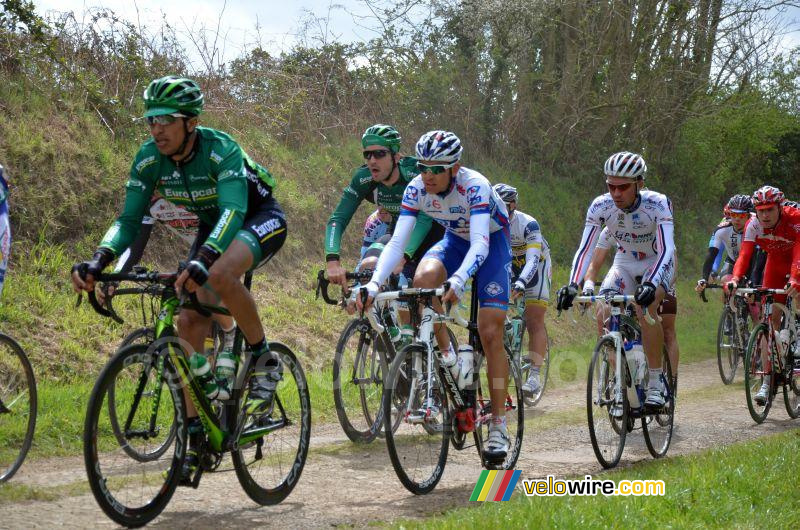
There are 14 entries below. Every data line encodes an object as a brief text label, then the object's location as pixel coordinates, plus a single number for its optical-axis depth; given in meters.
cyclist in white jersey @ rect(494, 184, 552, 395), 19.80
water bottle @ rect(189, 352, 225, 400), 10.00
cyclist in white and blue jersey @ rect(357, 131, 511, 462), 12.89
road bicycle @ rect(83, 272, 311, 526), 9.27
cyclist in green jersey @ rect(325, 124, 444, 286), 15.97
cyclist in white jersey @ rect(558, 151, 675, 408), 15.48
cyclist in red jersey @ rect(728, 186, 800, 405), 20.64
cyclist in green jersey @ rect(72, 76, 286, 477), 10.09
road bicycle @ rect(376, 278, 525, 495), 11.75
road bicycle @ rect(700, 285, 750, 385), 25.41
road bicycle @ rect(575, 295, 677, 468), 14.39
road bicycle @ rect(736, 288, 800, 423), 19.62
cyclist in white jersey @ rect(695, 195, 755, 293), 25.16
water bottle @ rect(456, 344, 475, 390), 12.63
